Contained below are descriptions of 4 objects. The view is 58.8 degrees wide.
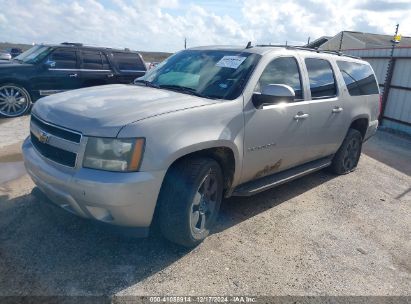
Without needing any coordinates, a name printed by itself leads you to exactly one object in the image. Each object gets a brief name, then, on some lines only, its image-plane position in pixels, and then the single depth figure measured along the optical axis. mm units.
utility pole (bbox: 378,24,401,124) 11133
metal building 10641
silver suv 2777
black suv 8367
